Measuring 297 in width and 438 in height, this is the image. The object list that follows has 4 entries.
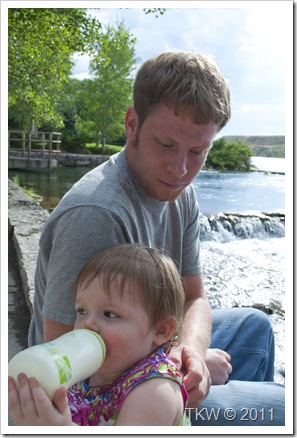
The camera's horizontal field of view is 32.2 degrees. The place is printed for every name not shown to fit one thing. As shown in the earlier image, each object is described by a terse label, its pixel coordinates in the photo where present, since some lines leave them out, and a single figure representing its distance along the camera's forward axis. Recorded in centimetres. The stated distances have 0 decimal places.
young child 129
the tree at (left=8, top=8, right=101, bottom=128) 790
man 148
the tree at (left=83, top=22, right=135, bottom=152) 2353
